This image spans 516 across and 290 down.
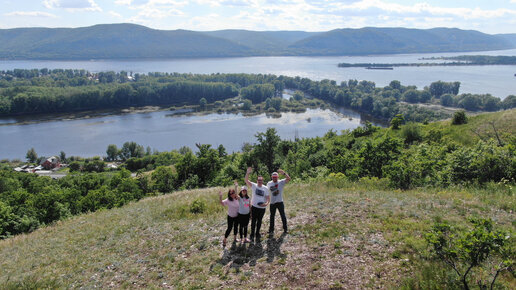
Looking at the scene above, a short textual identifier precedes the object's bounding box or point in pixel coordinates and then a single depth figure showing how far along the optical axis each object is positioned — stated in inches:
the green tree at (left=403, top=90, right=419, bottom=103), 6373.0
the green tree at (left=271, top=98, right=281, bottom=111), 6432.1
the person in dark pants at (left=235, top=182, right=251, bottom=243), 461.1
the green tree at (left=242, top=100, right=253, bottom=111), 6476.4
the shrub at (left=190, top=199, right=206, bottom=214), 715.4
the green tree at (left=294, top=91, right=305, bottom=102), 7037.4
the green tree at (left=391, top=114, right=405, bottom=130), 1680.6
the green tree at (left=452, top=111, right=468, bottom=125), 1429.6
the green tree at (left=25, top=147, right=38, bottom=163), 3713.1
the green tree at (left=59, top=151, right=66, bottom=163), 3773.6
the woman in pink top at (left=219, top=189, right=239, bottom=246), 465.1
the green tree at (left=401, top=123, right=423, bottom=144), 1423.5
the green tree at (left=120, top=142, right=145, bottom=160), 3809.1
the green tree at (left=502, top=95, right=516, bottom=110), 5083.7
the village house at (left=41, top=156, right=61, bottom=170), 3472.0
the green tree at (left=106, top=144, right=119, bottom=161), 3767.2
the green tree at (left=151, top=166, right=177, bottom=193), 1731.1
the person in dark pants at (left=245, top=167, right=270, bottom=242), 461.4
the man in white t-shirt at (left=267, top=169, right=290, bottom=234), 477.1
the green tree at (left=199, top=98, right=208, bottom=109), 6780.0
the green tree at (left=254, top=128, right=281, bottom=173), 1688.0
